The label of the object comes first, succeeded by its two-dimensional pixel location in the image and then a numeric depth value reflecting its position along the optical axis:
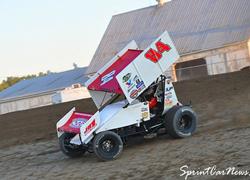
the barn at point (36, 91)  58.22
